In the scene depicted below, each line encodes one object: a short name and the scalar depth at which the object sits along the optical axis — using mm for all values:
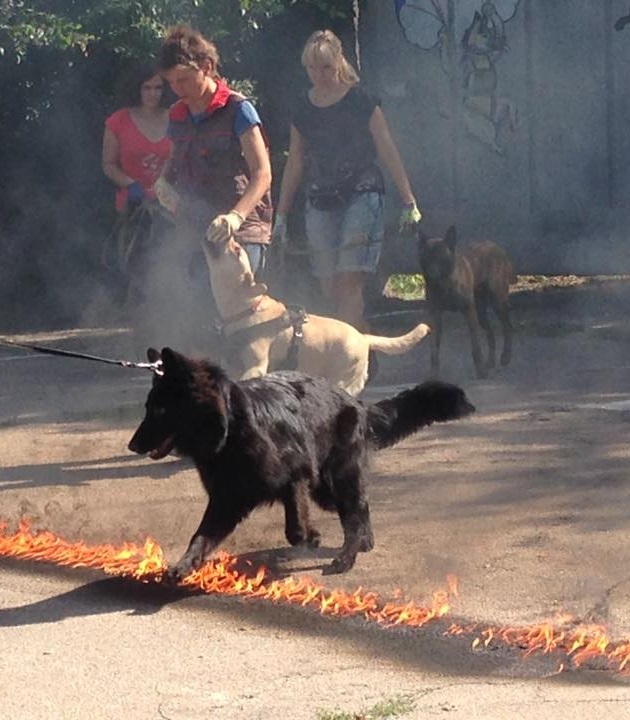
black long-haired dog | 8601
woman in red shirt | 15596
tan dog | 11230
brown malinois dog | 15394
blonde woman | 13435
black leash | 8557
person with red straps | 11520
